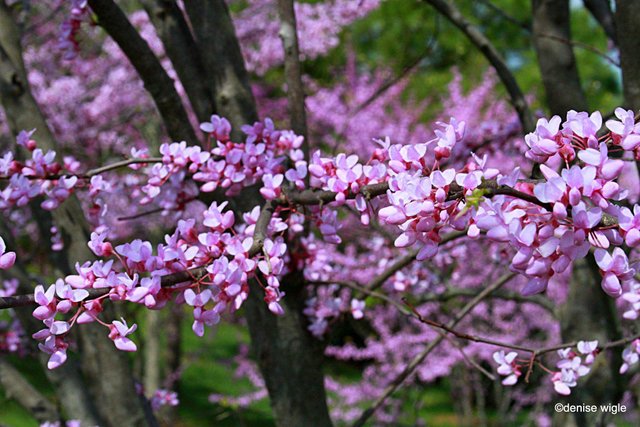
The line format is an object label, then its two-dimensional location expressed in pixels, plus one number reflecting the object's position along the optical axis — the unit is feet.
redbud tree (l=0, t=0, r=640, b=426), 3.34
